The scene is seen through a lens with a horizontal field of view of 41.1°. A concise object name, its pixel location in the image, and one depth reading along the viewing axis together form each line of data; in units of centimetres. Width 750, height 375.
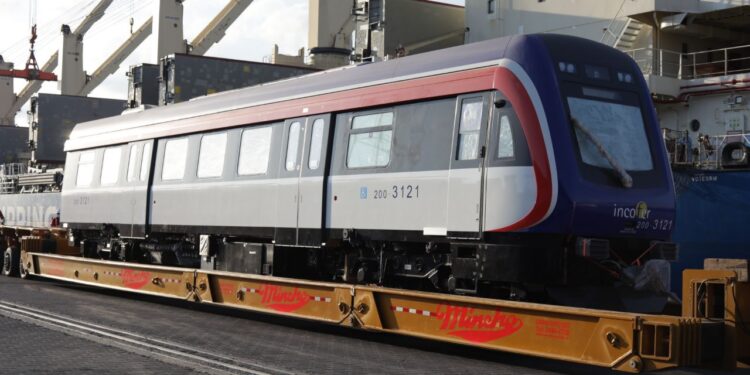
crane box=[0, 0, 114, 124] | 10006
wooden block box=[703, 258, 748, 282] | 933
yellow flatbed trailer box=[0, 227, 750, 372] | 923
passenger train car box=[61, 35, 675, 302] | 1116
